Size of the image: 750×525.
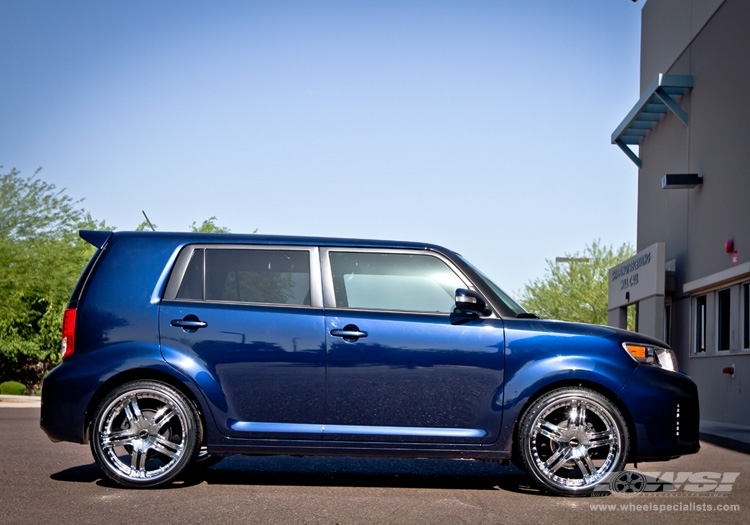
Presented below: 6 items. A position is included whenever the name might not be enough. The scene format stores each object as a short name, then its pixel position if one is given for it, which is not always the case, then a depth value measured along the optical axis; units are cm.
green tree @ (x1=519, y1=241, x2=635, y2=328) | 6144
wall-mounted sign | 2658
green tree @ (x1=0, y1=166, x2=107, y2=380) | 3400
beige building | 2180
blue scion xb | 743
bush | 3825
